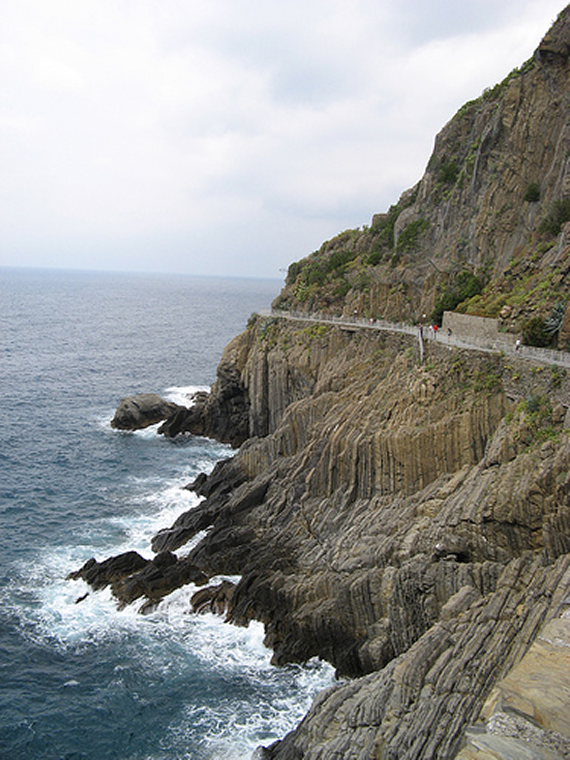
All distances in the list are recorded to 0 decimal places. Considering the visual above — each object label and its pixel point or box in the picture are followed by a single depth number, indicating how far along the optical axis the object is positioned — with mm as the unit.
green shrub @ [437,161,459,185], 58062
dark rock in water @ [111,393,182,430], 65750
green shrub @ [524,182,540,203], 46219
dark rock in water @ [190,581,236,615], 31641
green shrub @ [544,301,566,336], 31906
